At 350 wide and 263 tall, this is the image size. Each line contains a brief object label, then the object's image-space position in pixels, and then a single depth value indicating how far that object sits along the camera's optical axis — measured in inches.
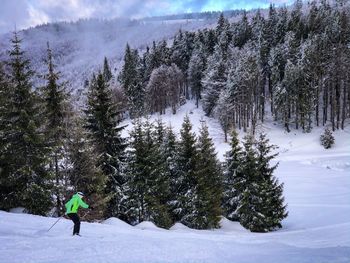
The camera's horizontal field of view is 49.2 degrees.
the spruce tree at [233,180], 1205.1
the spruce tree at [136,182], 1099.9
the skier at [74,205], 609.0
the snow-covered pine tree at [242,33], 4323.3
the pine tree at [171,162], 1175.0
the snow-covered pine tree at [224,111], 2784.2
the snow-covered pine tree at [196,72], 3757.4
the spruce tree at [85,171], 980.6
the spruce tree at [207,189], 1114.1
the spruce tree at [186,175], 1136.2
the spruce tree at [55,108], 1008.9
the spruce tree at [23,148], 890.1
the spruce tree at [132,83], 3784.5
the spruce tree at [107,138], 1106.1
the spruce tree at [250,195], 1143.6
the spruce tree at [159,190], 1057.5
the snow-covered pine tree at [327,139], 2363.4
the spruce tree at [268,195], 1157.0
